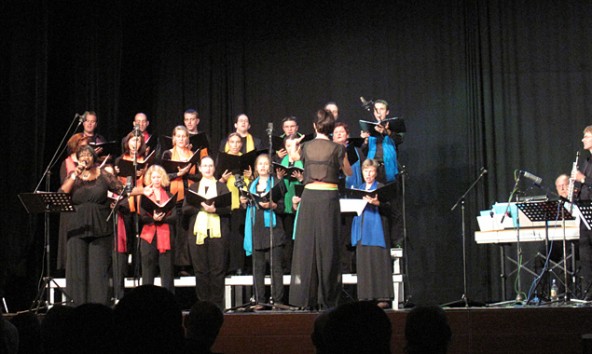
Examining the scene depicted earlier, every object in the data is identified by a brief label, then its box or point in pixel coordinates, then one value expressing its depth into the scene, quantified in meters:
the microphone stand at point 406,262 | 9.32
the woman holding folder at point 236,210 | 8.76
